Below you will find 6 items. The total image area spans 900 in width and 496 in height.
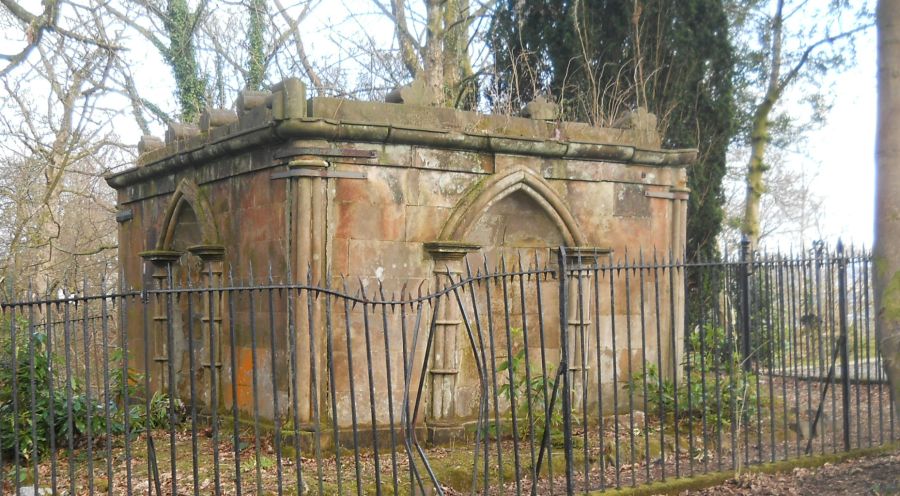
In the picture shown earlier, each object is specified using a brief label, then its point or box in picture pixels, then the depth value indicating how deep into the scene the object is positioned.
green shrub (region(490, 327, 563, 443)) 8.30
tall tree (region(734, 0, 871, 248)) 17.03
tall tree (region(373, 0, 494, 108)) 17.19
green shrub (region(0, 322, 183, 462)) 7.93
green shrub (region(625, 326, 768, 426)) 9.19
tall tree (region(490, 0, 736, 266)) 13.77
